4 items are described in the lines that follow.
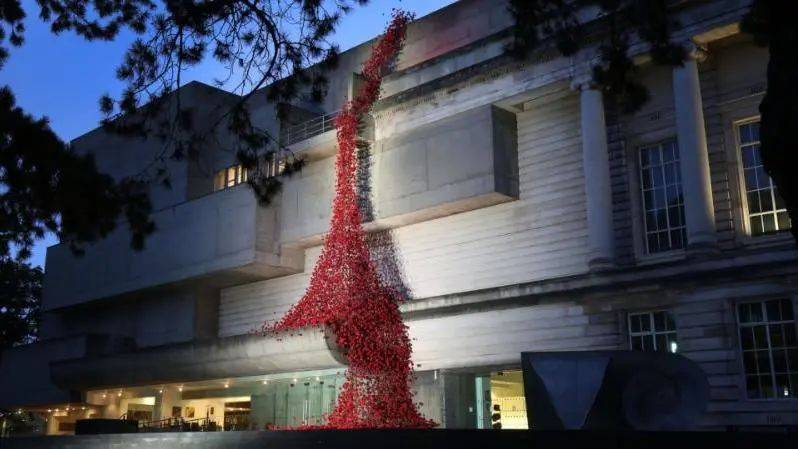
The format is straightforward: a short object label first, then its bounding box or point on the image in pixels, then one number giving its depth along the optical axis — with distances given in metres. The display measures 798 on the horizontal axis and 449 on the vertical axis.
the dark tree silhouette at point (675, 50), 6.38
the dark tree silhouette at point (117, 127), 11.13
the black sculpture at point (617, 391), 11.51
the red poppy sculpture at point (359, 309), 24.19
